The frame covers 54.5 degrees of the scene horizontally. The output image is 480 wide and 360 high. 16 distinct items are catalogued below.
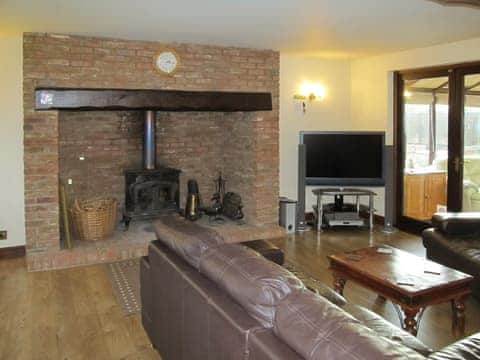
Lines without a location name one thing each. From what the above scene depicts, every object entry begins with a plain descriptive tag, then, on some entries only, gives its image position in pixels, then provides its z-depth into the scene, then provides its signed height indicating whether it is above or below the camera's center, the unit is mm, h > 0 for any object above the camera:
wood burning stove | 5551 -333
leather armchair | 3615 -679
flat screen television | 5965 +12
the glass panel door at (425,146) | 5641 +151
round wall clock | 5074 +1062
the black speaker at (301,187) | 5945 -370
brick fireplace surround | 4621 +290
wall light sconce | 6371 +905
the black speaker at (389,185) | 5898 -343
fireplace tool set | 5871 -610
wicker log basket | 4988 -636
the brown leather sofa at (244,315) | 1387 -560
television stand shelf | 6005 -718
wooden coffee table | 2832 -790
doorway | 5332 +191
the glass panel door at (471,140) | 5277 +201
